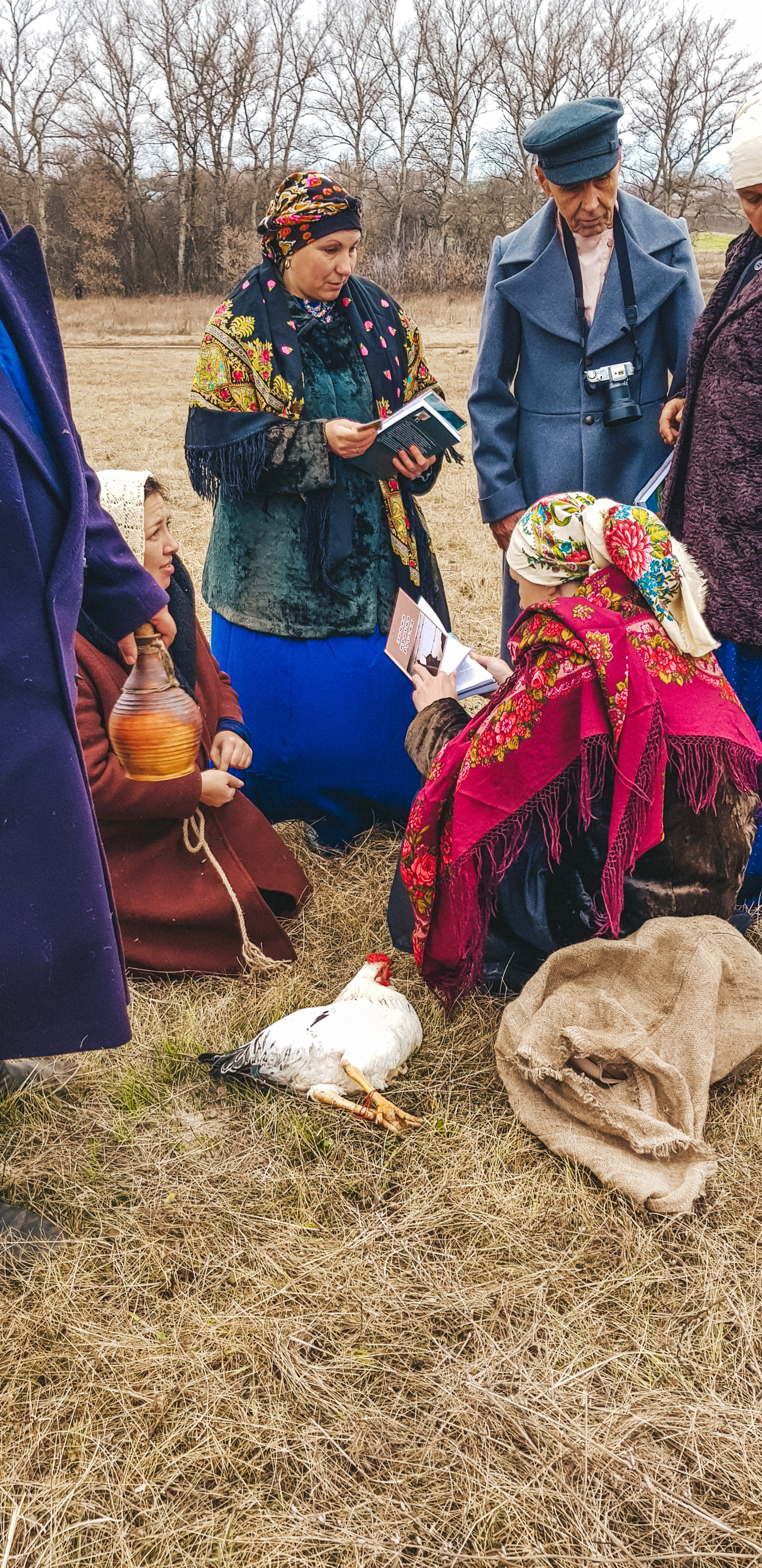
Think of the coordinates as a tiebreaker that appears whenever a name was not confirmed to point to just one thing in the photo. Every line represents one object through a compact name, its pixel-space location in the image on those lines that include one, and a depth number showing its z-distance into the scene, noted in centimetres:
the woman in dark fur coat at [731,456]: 254
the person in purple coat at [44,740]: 162
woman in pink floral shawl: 209
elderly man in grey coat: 307
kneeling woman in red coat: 263
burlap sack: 210
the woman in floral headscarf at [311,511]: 297
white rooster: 230
